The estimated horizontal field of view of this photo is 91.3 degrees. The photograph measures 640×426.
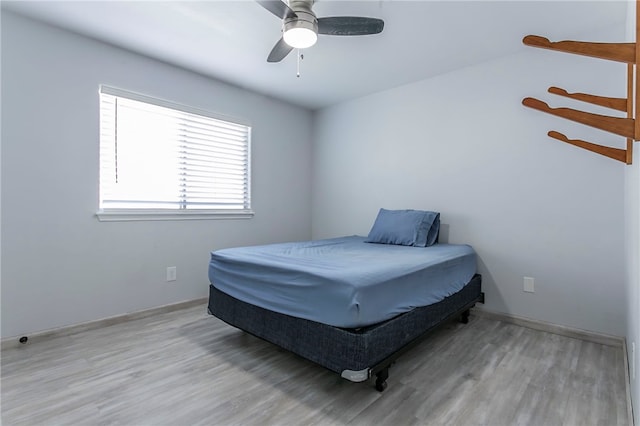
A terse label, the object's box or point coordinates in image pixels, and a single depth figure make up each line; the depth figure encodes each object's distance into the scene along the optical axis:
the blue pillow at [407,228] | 2.98
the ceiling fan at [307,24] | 1.71
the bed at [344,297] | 1.60
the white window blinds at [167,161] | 2.74
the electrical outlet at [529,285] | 2.69
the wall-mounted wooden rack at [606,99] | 0.95
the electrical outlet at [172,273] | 3.07
